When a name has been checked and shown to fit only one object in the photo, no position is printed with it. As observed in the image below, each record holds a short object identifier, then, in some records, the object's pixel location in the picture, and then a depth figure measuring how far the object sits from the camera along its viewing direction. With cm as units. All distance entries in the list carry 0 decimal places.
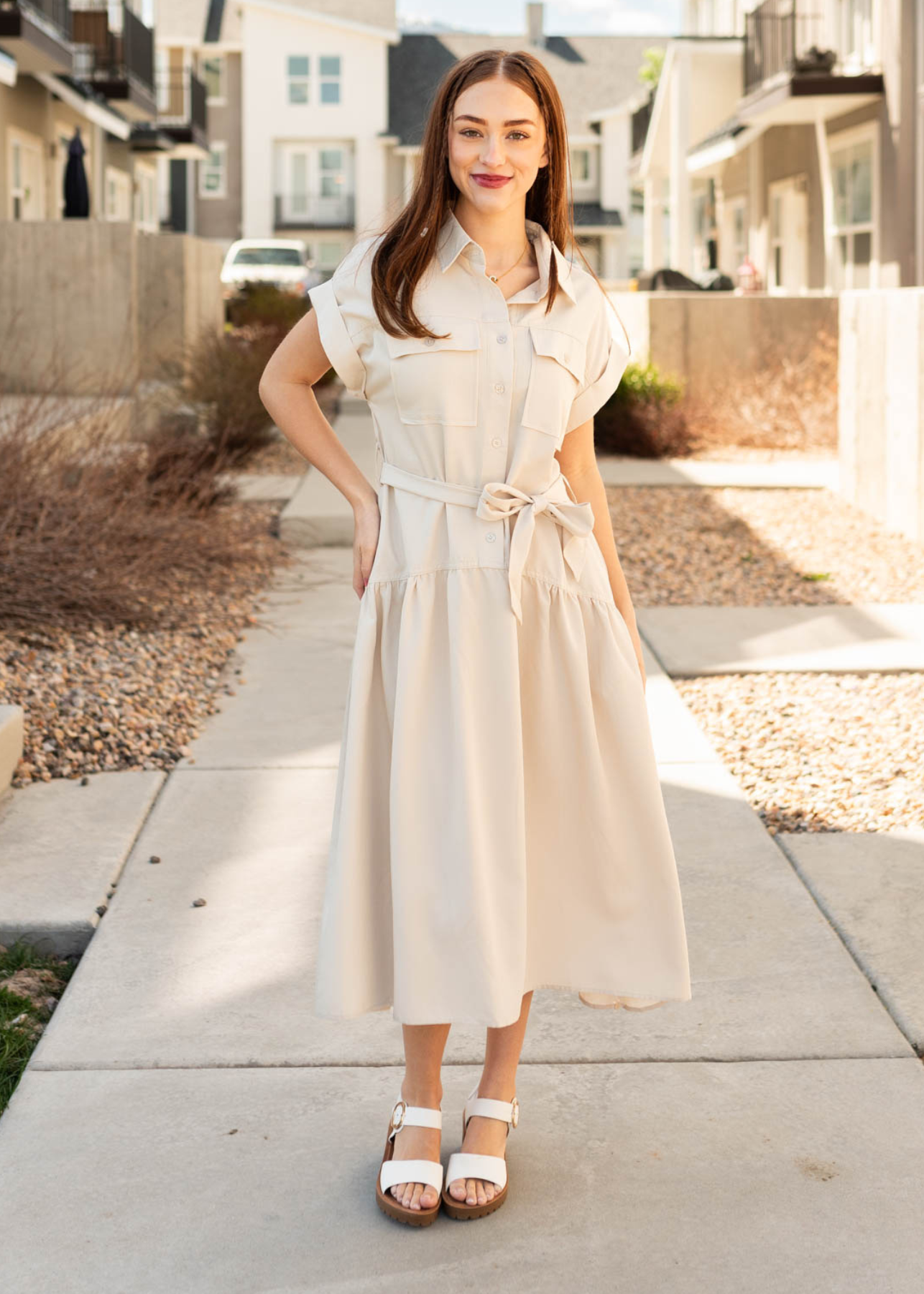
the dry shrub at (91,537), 564
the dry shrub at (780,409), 1252
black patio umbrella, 1565
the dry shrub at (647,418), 1212
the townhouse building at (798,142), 1470
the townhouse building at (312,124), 4072
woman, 227
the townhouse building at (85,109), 1717
